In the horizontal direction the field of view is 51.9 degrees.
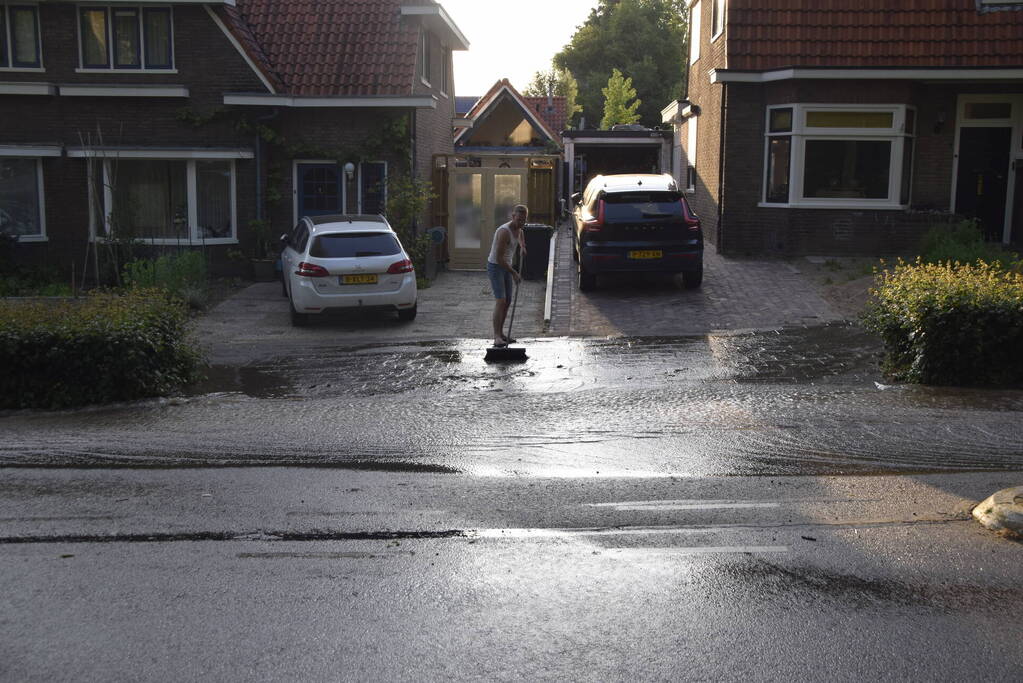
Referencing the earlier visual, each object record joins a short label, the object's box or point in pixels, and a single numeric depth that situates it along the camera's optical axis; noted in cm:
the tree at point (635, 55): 7619
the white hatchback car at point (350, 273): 1591
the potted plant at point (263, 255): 2181
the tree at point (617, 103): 6212
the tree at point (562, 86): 6899
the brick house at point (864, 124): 2034
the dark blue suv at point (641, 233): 1734
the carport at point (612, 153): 3656
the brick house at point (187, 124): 2180
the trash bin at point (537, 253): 2151
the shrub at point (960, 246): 1772
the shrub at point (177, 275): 1775
